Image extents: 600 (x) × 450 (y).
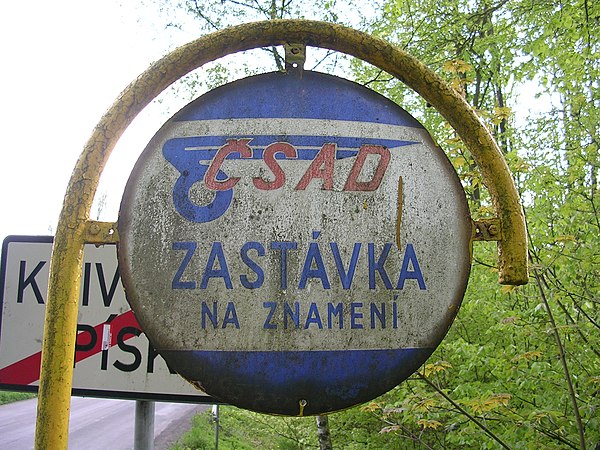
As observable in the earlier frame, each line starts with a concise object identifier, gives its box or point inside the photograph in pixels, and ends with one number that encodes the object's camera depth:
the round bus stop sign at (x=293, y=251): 1.04
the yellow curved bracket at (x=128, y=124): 1.01
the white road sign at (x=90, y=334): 1.71
